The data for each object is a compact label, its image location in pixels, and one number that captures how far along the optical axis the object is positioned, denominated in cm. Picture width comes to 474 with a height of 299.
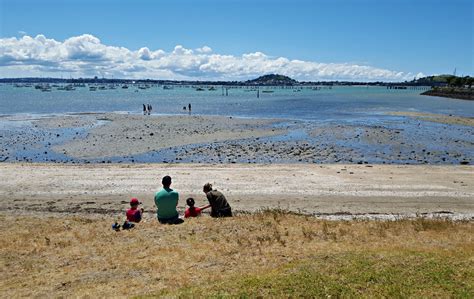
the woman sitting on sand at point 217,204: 1391
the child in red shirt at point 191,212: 1405
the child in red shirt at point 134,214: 1334
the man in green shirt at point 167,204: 1313
